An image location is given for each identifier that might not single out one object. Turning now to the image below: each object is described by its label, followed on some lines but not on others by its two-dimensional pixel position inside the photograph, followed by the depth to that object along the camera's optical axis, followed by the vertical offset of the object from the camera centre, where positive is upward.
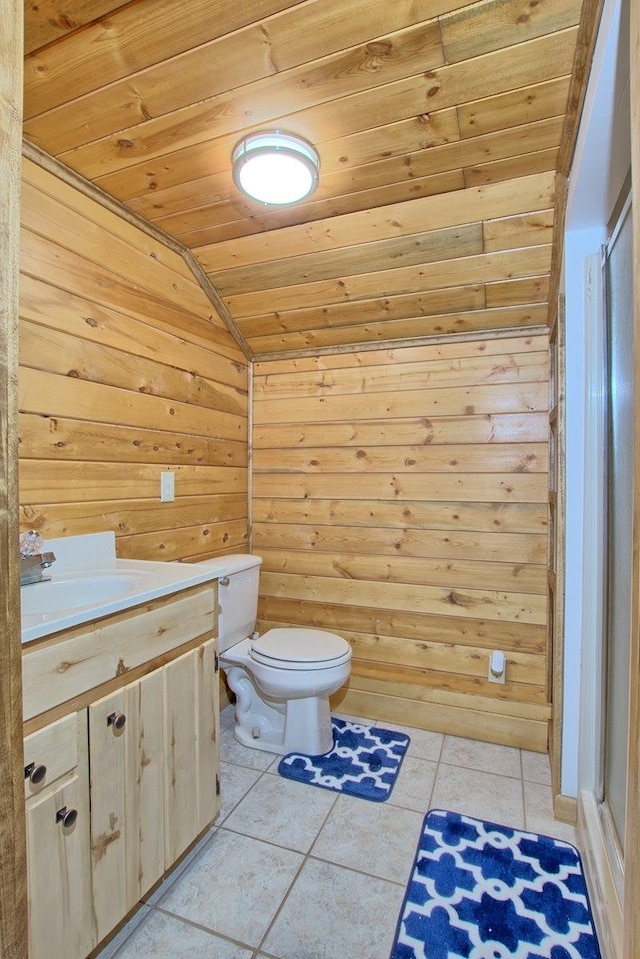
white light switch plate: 2.05 -0.02
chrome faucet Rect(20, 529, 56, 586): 1.35 -0.22
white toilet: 2.01 -0.81
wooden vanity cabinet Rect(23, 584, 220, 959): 1.01 -0.71
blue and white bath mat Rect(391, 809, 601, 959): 1.26 -1.21
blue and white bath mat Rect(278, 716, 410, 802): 1.91 -1.20
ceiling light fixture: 1.46 +0.99
